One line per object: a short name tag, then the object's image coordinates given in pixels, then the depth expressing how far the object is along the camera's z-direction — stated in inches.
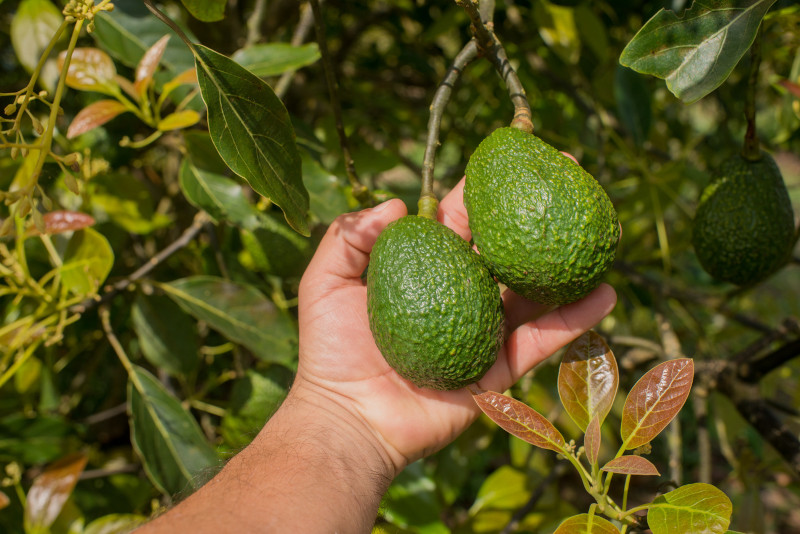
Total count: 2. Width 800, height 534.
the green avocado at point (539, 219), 19.8
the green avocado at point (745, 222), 22.4
